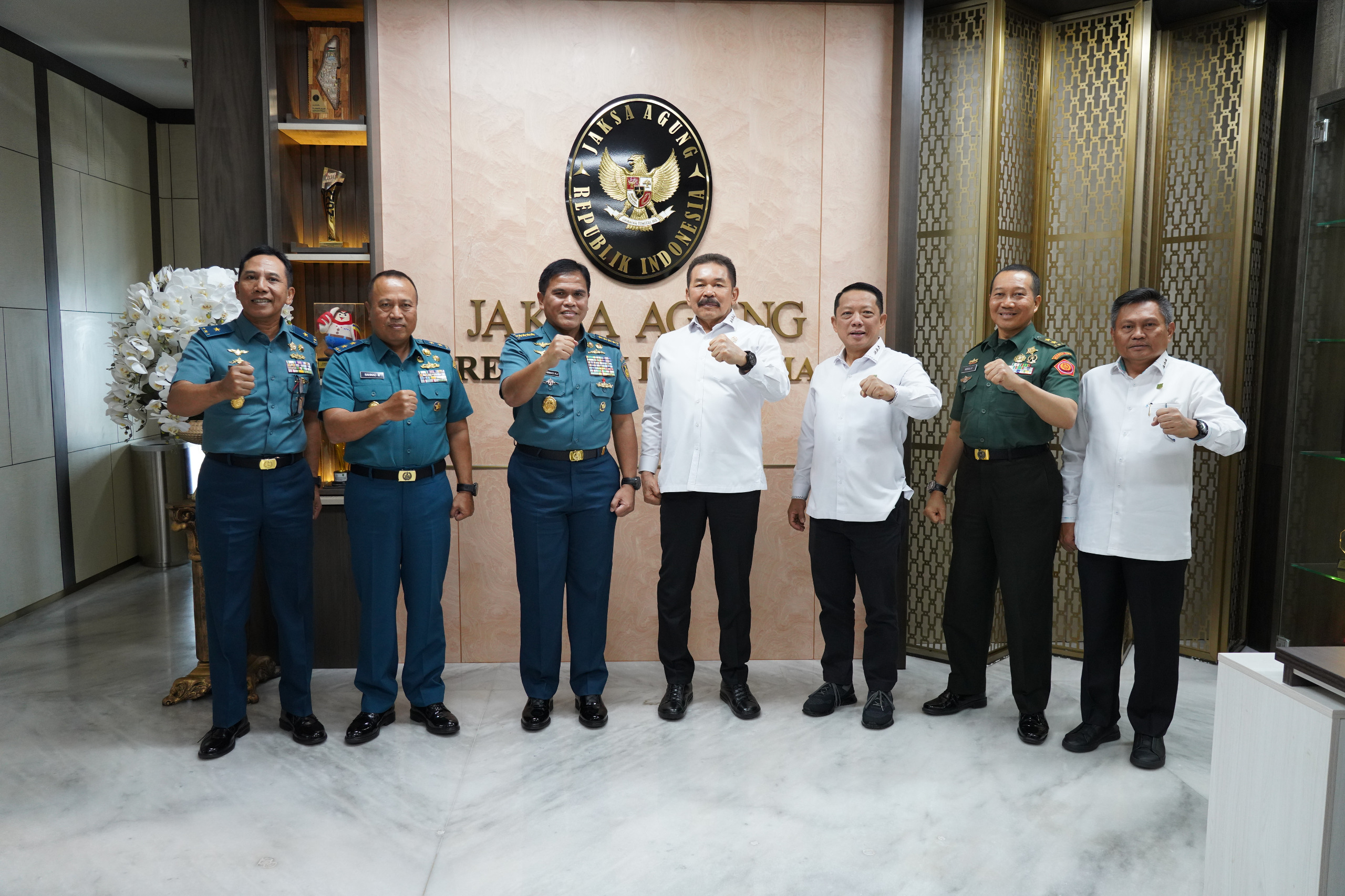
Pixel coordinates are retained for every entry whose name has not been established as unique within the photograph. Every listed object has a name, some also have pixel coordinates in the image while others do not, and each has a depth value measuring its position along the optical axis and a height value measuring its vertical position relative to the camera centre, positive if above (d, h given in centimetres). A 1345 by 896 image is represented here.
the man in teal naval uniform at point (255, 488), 304 -49
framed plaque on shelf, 393 +127
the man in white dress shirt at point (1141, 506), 298 -51
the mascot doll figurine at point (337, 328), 390 +11
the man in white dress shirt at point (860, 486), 333 -50
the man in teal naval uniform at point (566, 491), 322 -52
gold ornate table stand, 363 -131
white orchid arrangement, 339 +9
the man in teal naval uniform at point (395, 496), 316 -53
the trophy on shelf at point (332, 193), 392 +73
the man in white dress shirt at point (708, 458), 336 -40
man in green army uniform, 318 -48
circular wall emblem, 389 +76
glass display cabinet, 329 -26
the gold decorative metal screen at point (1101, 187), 391 +80
